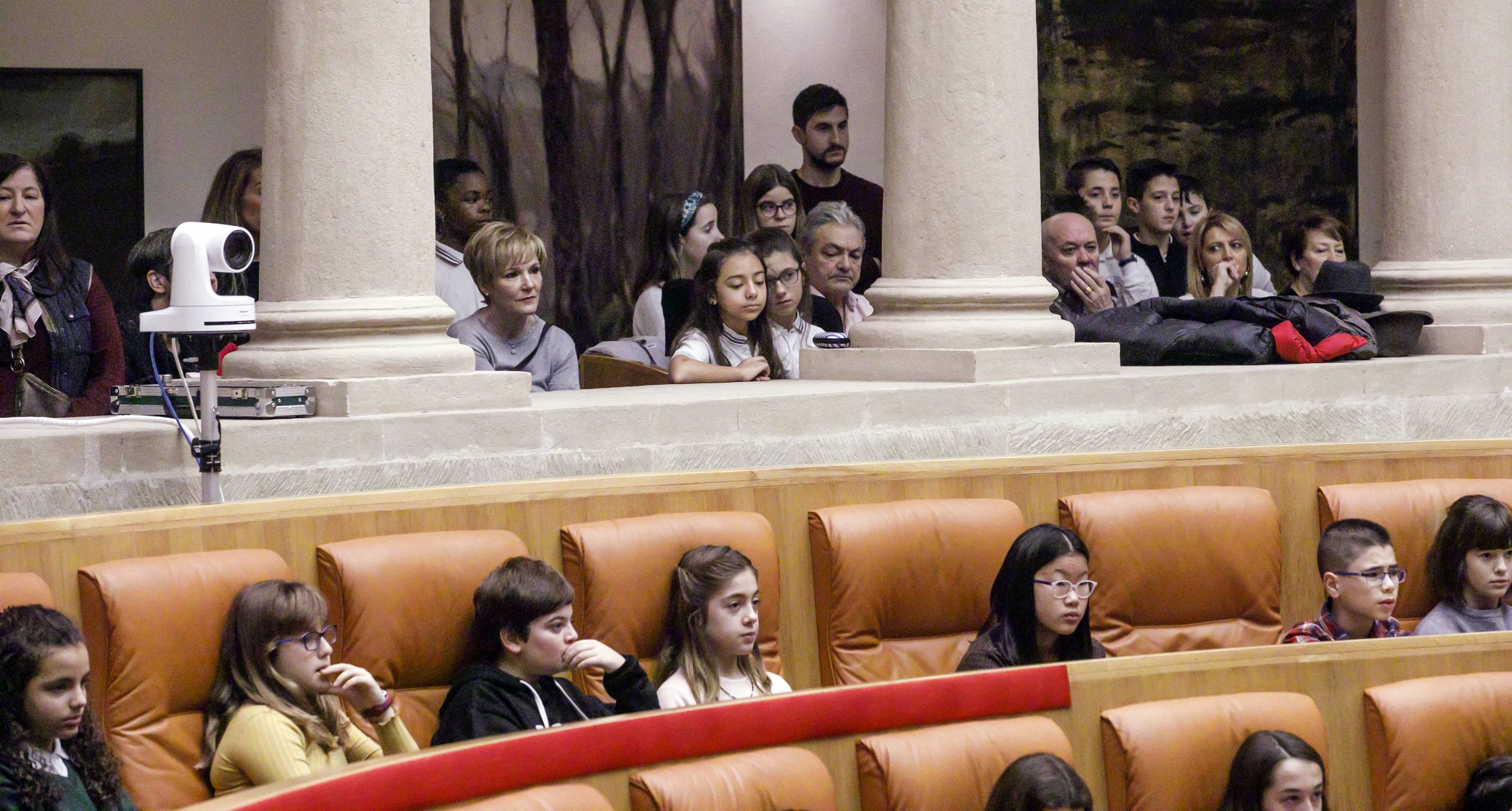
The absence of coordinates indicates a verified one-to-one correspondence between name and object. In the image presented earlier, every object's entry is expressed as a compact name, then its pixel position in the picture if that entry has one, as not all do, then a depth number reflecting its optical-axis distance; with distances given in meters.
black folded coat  13.67
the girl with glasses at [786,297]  13.07
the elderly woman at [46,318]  10.91
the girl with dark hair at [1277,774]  8.21
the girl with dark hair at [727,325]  12.56
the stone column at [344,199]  10.50
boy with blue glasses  10.04
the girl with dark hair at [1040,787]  7.62
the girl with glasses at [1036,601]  9.37
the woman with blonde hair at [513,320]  11.77
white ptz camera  8.95
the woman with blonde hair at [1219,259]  15.07
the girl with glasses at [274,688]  7.69
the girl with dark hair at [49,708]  6.77
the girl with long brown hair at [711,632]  8.88
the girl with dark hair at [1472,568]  10.37
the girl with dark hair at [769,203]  14.89
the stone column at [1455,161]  14.81
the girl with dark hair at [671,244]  14.31
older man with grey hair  14.25
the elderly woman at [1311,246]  15.77
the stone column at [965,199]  12.77
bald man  14.68
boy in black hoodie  8.16
